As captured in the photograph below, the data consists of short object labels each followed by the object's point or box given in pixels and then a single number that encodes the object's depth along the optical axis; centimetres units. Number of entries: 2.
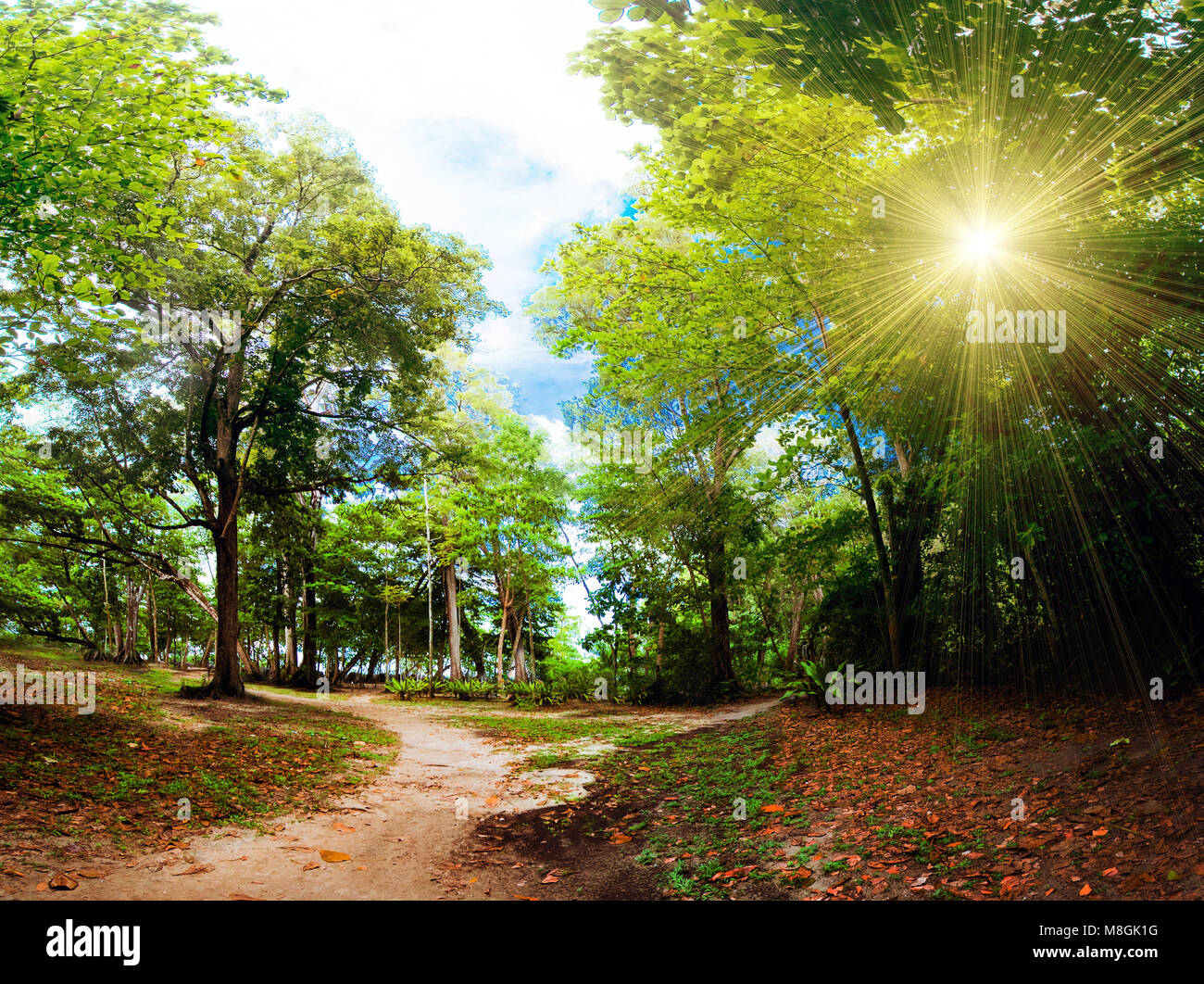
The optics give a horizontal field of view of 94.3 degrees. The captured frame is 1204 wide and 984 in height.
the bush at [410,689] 1930
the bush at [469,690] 1895
